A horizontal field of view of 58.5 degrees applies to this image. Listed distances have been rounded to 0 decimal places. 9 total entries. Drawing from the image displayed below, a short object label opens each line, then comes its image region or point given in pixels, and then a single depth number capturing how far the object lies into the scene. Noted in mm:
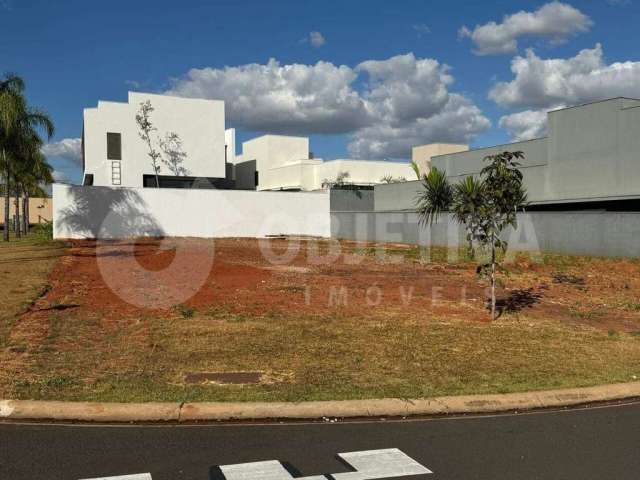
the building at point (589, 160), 22422
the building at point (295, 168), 54875
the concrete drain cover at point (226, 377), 6348
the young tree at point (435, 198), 29297
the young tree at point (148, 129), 40844
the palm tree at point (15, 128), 20984
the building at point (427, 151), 54125
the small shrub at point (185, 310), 10215
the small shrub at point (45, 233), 28830
